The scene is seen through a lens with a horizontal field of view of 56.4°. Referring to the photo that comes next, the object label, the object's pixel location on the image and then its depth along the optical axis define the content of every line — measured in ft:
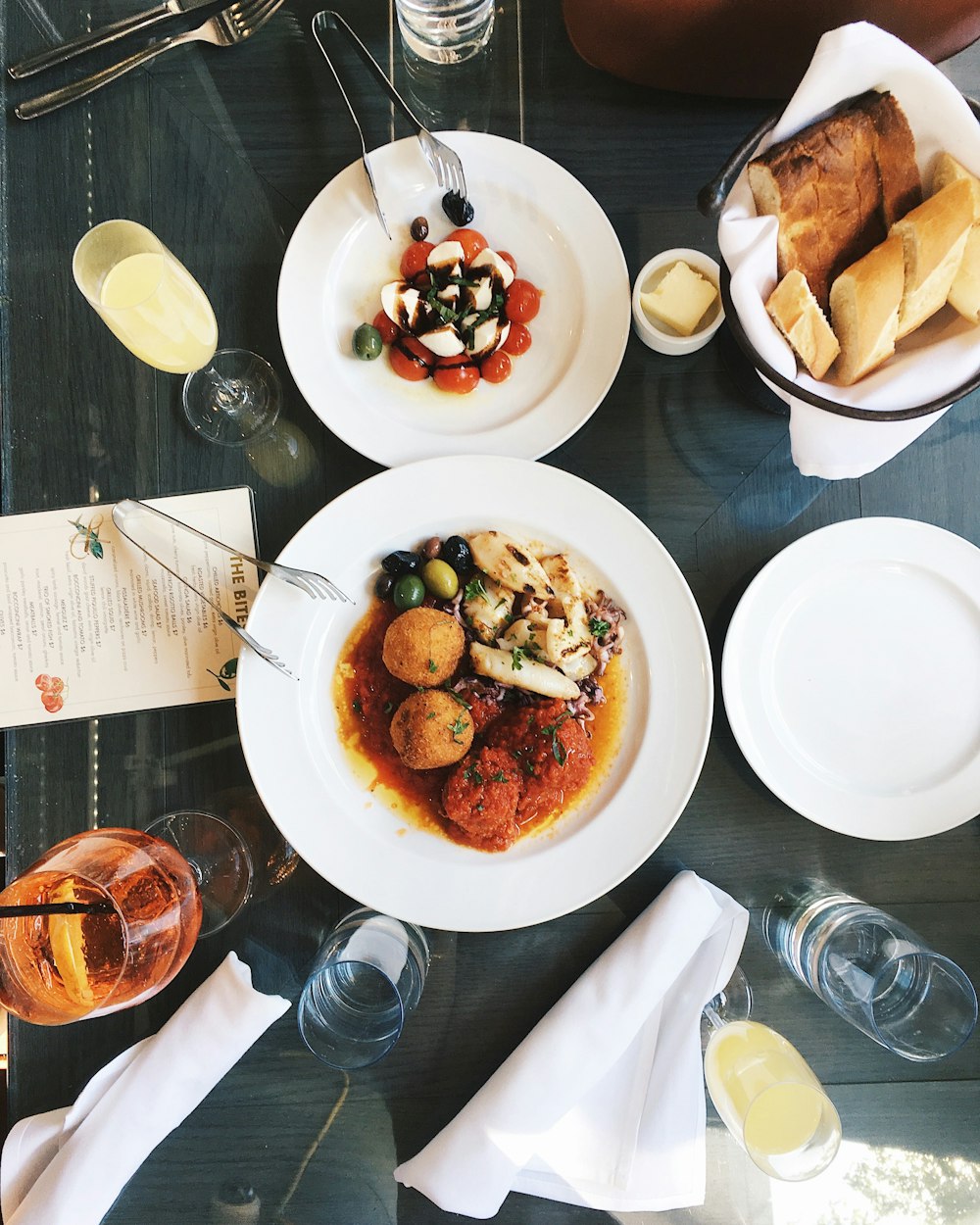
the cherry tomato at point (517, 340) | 1.99
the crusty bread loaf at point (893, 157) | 1.68
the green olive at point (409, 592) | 1.98
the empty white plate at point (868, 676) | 1.96
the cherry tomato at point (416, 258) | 2.01
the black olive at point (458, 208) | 1.98
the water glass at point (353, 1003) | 1.91
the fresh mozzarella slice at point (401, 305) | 1.98
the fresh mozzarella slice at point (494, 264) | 1.97
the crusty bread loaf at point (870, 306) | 1.63
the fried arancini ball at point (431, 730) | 1.90
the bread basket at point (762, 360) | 1.64
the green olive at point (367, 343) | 1.97
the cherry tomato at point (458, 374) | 1.98
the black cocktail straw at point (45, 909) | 1.59
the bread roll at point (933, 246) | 1.60
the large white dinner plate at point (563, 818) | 1.92
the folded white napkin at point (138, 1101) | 1.90
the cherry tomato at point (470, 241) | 2.01
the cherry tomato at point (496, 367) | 1.99
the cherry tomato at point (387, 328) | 2.01
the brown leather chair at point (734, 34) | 1.70
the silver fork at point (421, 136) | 1.92
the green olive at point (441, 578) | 1.99
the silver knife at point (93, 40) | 2.08
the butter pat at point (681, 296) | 1.94
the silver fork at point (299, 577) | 1.91
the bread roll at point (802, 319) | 1.66
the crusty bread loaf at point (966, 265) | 1.62
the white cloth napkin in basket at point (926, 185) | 1.62
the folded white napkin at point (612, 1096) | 1.90
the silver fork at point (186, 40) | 2.06
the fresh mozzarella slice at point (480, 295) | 1.96
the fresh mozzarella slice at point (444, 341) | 1.95
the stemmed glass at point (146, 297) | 1.75
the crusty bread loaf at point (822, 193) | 1.67
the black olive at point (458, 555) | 1.98
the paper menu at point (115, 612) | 2.06
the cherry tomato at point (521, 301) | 1.98
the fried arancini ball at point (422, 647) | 1.93
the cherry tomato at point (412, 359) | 1.99
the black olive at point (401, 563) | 1.98
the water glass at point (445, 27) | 2.02
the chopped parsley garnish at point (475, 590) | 2.00
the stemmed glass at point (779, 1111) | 1.83
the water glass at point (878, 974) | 1.92
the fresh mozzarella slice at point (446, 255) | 1.98
